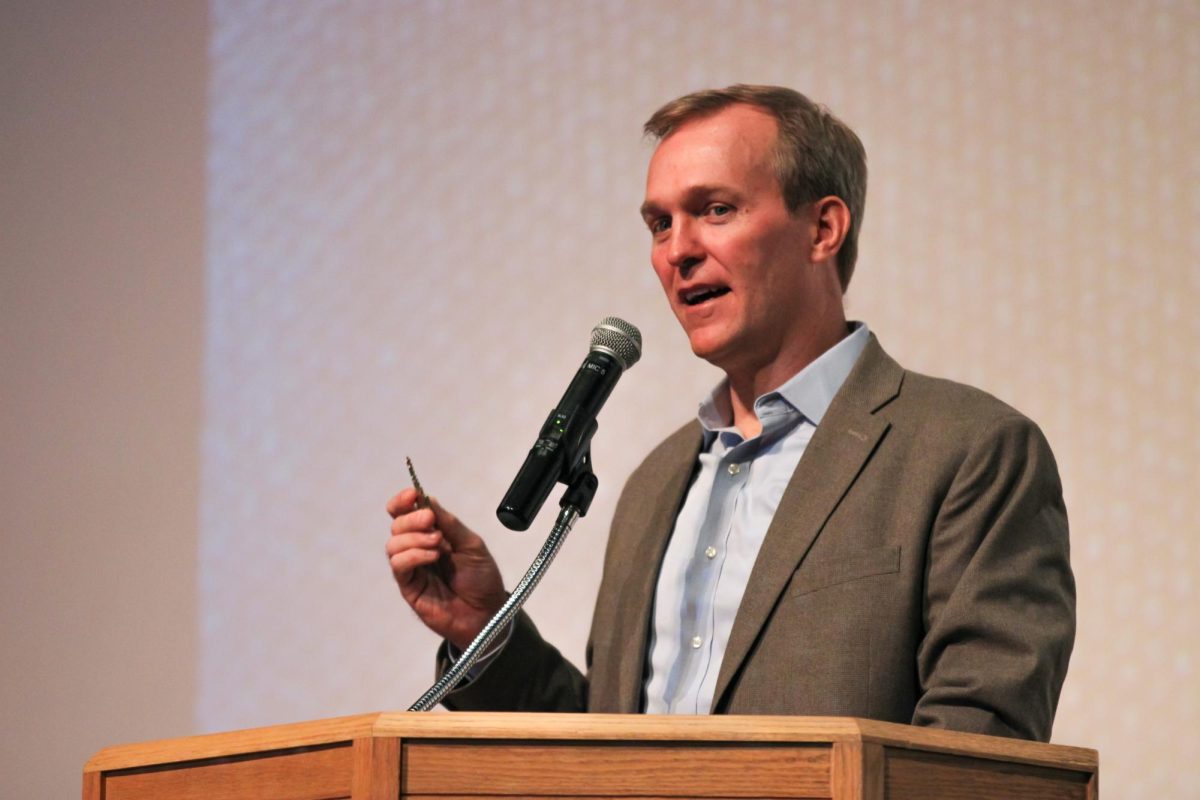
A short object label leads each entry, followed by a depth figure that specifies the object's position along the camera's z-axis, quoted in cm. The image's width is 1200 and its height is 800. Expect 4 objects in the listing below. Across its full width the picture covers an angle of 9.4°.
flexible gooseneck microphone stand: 653
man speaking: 662
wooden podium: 621
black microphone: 651
